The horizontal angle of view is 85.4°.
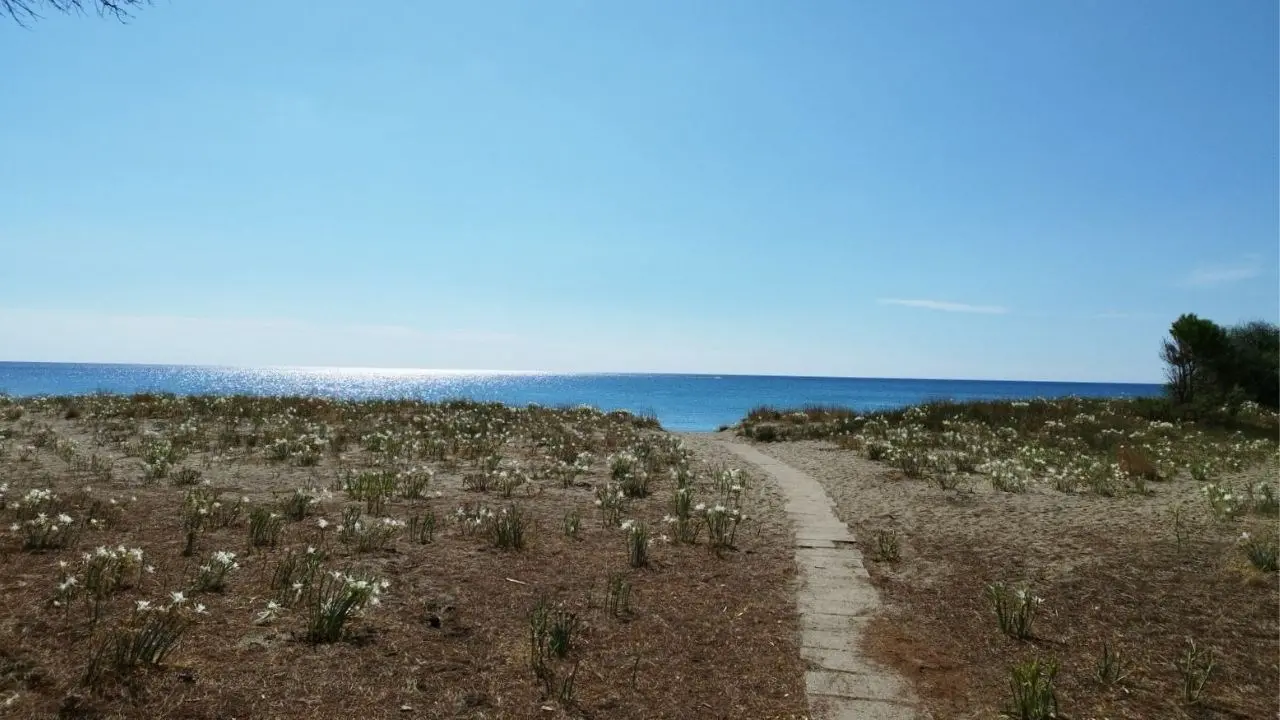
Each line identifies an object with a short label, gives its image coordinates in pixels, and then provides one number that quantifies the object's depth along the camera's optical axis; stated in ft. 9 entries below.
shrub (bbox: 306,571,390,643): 17.08
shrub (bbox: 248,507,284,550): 25.03
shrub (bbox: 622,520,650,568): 25.07
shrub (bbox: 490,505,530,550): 26.43
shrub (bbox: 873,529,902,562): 27.17
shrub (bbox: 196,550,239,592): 19.86
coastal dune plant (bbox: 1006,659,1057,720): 14.55
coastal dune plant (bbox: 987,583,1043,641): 19.38
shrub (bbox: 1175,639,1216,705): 15.71
